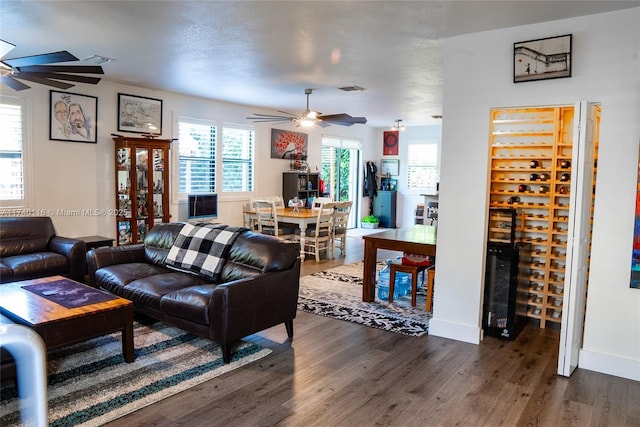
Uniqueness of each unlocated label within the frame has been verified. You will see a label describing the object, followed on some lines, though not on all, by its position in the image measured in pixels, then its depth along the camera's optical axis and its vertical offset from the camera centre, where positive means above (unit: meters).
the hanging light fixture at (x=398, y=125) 9.83 +1.19
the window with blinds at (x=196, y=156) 7.20 +0.28
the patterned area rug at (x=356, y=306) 4.22 -1.30
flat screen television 7.09 -0.49
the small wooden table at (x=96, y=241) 5.68 -0.86
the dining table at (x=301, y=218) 6.89 -0.62
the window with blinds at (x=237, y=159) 7.84 +0.27
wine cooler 3.82 -0.90
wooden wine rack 4.03 -0.03
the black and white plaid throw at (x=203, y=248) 3.96 -0.65
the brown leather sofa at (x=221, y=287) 3.22 -0.88
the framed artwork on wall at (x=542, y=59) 3.26 +0.88
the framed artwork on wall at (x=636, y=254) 3.10 -0.46
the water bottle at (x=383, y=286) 5.02 -1.15
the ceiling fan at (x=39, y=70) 3.04 +0.71
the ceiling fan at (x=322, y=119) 6.16 +0.78
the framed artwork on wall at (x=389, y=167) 11.46 +0.29
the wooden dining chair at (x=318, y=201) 8.06 -0.42
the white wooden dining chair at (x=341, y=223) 7.36 -0.74
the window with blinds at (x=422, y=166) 10.91 +0.32
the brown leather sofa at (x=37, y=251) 4.62 -0.87
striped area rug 2.59 -1.31
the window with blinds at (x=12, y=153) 5.29 +0.18
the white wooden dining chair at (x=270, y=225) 7.27 -0.79
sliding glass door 10.30 +0.19
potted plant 11.34 -1.06
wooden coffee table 2.82 -0.92
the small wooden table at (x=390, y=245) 4.40 -0.64
